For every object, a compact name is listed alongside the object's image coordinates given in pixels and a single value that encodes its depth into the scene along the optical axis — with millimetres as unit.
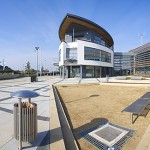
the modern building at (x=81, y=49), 31508
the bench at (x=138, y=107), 4859
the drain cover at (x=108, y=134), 3610
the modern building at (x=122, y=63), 56231
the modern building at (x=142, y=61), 53505
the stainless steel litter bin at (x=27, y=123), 3067
